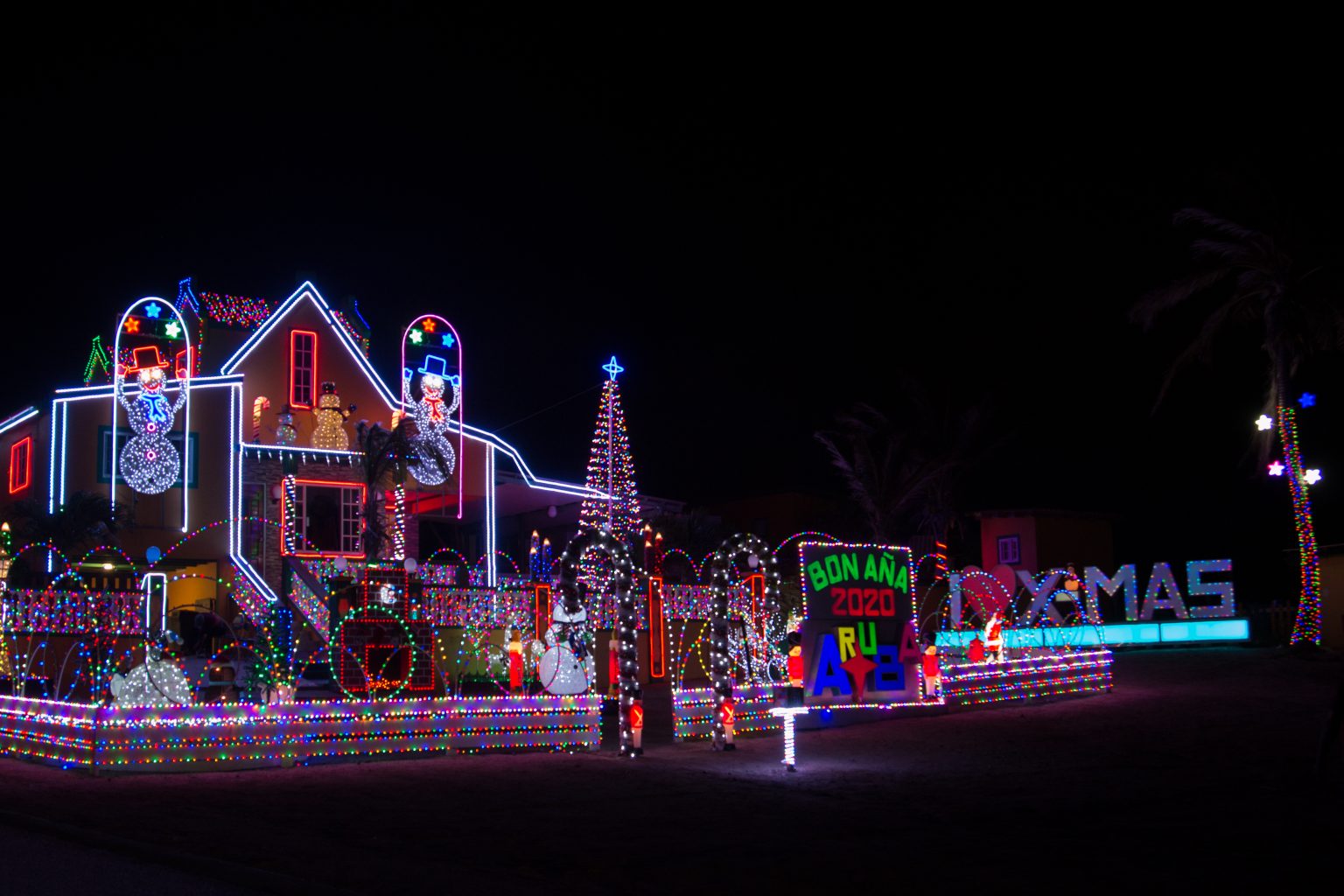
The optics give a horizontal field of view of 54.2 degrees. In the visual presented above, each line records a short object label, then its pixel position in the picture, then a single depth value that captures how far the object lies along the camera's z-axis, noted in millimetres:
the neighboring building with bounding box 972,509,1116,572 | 41938
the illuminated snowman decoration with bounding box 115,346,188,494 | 24328
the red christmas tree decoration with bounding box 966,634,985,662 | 21719
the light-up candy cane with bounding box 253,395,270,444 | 26312
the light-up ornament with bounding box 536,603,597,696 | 19281
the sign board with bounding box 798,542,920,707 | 16891
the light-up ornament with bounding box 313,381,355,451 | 26922
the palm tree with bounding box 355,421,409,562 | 25828
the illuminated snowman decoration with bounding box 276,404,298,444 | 26422
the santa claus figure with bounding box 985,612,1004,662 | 22609
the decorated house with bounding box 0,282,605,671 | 24594
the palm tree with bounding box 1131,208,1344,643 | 26438
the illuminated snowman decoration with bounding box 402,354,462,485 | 26984
